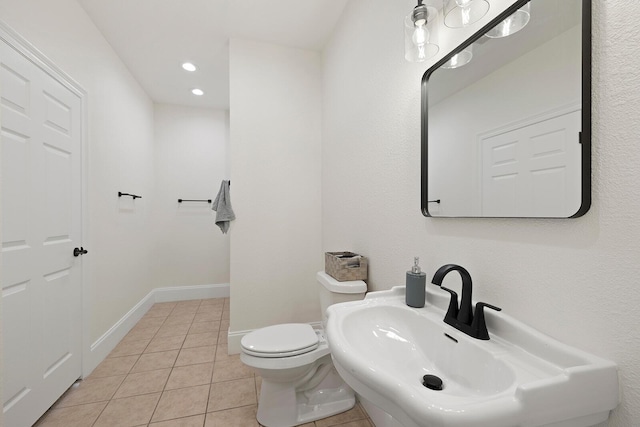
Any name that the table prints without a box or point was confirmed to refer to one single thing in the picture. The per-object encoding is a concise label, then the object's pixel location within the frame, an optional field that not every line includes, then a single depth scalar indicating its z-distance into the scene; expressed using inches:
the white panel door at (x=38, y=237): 50.8
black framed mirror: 26.4
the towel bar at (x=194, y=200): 139.3
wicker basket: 63.4
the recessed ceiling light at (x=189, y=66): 102.7
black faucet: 32.0
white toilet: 54.4
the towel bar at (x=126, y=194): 96.8
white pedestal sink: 20.7
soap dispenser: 41.7
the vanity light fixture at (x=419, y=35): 39.9
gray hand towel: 89.2
